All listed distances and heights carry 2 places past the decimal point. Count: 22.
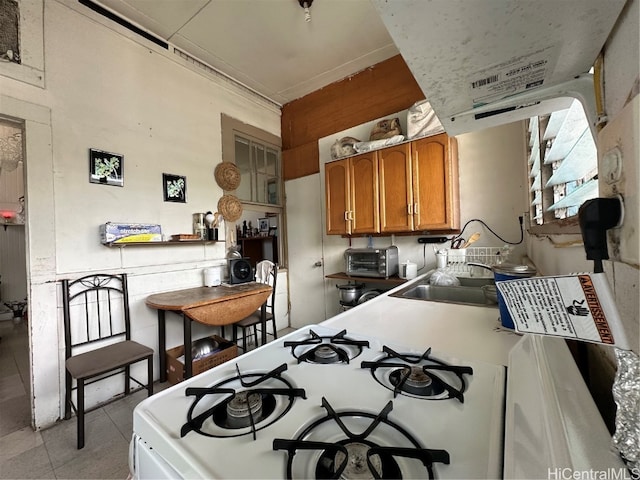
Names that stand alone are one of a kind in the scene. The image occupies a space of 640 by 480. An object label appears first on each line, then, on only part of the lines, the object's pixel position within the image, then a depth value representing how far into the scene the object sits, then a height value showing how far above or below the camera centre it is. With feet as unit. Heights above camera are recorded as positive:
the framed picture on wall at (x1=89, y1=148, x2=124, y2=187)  7.15 +2.24
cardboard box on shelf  7.14 +0.37
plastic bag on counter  5.92 -1.04
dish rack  7.48 -0.67
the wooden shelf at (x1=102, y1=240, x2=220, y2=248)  7.34 +0.02
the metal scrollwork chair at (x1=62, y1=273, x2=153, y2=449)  5.65 -2.41
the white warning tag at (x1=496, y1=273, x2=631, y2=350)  0.99 -0.33
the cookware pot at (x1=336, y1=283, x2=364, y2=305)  9.68 -2.11
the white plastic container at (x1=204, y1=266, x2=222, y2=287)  9.26 -1.26
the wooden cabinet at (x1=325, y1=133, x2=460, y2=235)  7.80 +1.61
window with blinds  2.67 +0.91
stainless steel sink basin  5.34 -1.25
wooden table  6.89 -1.82
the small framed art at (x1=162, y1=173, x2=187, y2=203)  8.71 +1.93
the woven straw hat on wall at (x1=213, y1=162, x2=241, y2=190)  10.25 +2.71
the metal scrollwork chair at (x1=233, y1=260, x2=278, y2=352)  9.01 -2.75
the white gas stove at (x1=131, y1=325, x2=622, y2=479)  1.32 -1.21
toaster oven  8.96 -0.89
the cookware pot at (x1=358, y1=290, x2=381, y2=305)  9.13 -2.07
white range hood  1.33 +1.14
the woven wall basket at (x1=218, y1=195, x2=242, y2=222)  10.28 +1.40
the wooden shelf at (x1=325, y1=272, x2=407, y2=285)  8.62 -1.49
